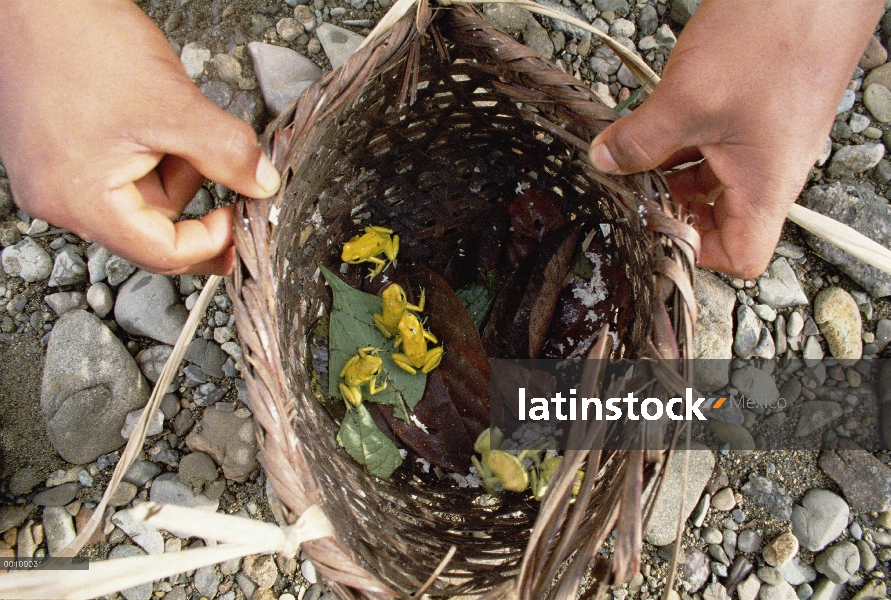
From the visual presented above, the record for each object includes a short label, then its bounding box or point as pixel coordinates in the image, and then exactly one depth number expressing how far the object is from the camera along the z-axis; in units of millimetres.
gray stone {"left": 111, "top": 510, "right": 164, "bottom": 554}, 774
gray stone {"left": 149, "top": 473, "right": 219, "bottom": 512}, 775
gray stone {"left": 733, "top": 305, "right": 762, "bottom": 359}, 801
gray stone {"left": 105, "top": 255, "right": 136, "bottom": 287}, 790
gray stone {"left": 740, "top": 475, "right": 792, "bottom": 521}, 783
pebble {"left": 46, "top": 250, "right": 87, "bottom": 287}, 789
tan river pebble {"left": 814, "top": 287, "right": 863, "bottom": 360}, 801
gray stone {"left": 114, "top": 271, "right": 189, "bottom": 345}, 784
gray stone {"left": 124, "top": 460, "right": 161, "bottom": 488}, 777
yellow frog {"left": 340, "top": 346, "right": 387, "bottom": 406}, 734
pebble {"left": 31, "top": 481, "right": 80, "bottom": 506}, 772
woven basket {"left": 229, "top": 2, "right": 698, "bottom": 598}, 606
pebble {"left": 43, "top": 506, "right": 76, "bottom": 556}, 769
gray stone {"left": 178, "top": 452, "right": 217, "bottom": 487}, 778
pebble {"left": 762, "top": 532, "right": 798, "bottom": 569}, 774
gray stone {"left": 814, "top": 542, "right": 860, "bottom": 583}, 774
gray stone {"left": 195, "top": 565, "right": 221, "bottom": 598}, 777
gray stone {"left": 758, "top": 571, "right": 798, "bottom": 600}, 776
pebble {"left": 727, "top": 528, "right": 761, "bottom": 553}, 783
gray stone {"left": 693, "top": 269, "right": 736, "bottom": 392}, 789
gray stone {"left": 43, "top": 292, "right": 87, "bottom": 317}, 790
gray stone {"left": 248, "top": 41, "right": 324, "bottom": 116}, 801
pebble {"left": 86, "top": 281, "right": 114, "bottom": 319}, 787
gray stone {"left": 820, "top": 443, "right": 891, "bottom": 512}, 780
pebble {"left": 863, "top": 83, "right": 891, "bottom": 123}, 822
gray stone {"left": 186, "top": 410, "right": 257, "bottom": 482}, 779
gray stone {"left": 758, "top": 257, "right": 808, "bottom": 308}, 807
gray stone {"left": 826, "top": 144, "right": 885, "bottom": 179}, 812
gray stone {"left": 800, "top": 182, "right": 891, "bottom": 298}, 798
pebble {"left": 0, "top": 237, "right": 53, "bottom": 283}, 790
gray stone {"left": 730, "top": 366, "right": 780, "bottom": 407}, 793
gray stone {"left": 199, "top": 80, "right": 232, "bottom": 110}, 803
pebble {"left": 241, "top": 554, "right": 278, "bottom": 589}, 779
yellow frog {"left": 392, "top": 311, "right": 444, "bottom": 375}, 734
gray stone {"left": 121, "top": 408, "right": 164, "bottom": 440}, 779
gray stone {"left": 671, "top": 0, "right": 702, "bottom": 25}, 817
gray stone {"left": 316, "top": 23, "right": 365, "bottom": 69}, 808
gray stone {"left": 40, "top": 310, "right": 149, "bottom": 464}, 771
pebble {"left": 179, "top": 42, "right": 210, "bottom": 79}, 808
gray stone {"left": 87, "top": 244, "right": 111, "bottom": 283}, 792
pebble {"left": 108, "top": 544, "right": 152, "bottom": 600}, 770
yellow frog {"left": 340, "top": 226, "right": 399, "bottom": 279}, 751
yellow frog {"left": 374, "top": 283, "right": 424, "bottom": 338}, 737
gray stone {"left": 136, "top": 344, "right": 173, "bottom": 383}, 785
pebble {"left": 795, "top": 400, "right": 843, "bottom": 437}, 790
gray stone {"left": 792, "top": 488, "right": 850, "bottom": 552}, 776
